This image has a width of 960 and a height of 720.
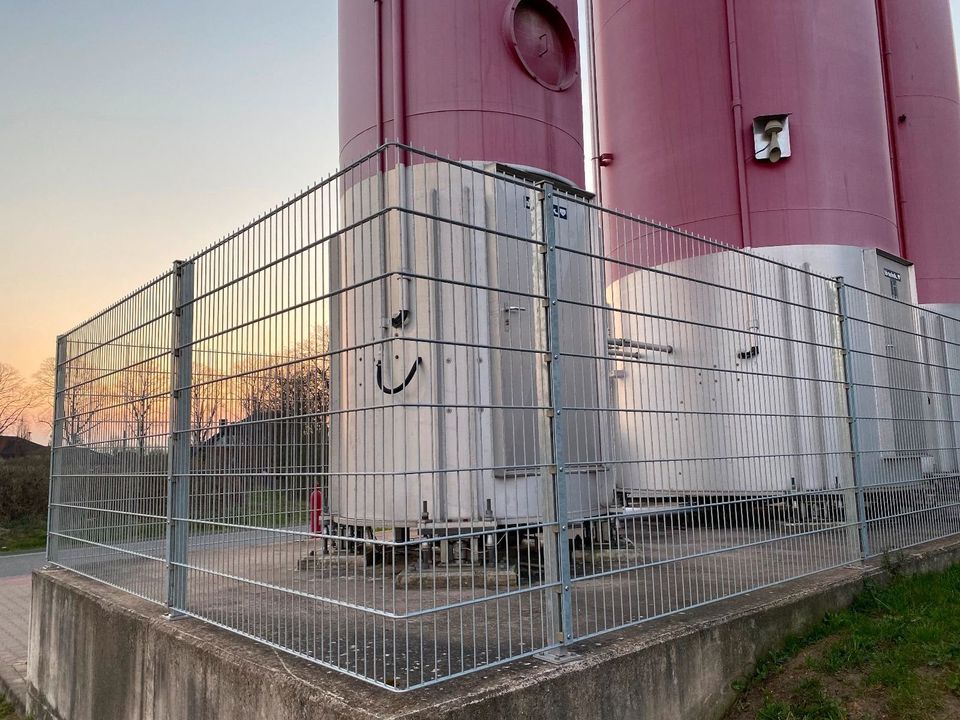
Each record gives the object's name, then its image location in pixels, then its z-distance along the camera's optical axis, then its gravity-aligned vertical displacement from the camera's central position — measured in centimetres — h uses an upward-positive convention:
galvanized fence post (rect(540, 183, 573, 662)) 351 +8
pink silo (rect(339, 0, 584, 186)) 664 +332
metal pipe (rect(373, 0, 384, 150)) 679 +369
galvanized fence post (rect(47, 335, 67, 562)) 681 +31
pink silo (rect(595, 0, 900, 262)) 953 +426
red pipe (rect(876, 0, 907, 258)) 1219 +535
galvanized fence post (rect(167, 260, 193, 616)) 454 +16
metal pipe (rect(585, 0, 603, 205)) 1166 +560
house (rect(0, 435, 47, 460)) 2333 +91
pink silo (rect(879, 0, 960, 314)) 1212 +509
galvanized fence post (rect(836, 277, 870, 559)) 576 +20
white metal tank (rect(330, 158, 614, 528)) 341 +65
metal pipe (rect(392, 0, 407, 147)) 662 +333
